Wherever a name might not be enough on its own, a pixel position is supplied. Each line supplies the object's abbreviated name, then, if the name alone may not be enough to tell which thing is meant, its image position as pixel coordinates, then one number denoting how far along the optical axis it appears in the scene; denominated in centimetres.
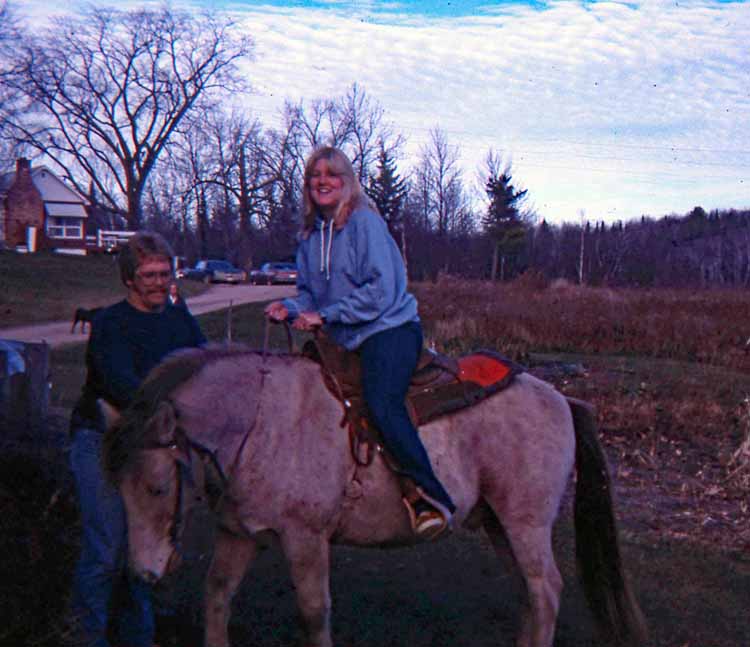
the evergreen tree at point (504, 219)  6338
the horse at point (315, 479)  332
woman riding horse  396
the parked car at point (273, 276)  5725
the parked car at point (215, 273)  5603
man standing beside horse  383
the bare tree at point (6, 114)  3422
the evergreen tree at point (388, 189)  5484
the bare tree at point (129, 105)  5197
